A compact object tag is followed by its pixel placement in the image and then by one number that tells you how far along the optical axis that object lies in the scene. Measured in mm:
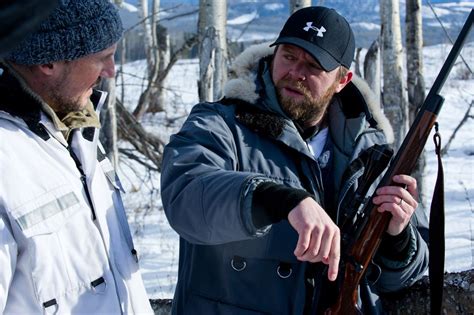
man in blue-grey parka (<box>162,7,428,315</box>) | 1977
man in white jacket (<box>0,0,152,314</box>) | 1753
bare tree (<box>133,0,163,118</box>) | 10852
